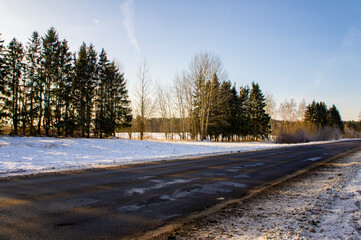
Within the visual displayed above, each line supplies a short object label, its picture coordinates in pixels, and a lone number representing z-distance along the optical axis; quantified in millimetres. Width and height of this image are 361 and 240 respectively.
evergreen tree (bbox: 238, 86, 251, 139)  53500
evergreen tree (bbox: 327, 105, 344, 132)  90000
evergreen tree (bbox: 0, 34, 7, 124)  26156
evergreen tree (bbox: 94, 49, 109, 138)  34234
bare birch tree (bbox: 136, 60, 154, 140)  36469
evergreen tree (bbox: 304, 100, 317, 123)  85250
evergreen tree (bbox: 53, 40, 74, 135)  30203
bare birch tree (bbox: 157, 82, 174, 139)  47656
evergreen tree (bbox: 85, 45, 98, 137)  32844
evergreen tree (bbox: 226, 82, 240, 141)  51344
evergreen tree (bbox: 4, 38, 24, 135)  28656
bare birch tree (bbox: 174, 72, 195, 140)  39812
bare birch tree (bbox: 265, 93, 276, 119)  63000
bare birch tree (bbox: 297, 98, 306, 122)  79250
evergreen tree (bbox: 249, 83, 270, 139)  55344
